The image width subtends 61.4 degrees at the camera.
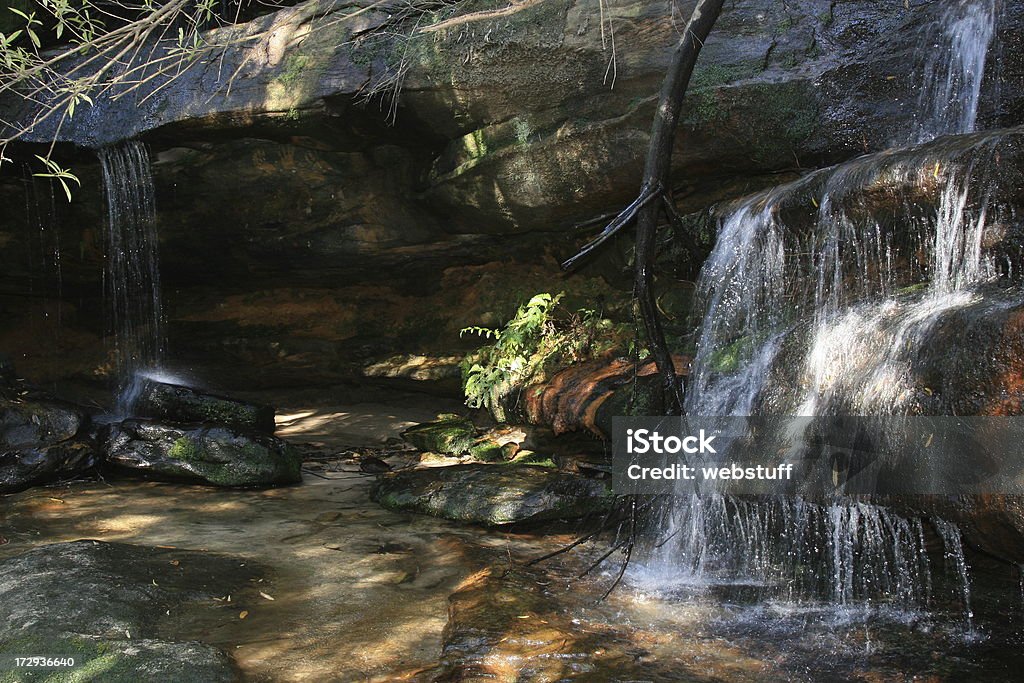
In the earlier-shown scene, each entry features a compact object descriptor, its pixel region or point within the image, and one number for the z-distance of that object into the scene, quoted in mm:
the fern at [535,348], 8008
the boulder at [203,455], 6949
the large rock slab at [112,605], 3350
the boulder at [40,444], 6766
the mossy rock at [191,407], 8359
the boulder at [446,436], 8078
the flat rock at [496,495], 5684
